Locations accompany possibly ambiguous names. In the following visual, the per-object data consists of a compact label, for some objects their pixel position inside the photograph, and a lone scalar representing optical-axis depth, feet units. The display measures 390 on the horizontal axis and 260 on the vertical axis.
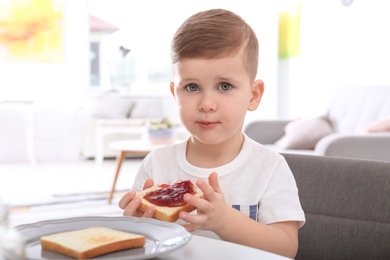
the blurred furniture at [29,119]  22.13
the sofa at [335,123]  13.00
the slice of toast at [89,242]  1.94
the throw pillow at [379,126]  11.35
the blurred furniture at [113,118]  21.43
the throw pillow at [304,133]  13.47
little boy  3.24
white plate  1.99
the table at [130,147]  13.17
